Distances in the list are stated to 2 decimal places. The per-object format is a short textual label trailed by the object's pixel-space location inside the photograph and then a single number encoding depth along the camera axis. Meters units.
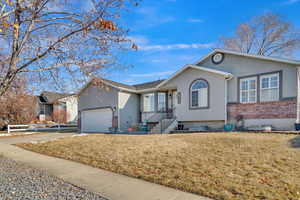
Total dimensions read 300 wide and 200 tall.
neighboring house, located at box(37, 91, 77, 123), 31.24
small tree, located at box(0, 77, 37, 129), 22.79
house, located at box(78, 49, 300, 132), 12.33
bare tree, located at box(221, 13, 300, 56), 25.72
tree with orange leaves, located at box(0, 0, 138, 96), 4.95
